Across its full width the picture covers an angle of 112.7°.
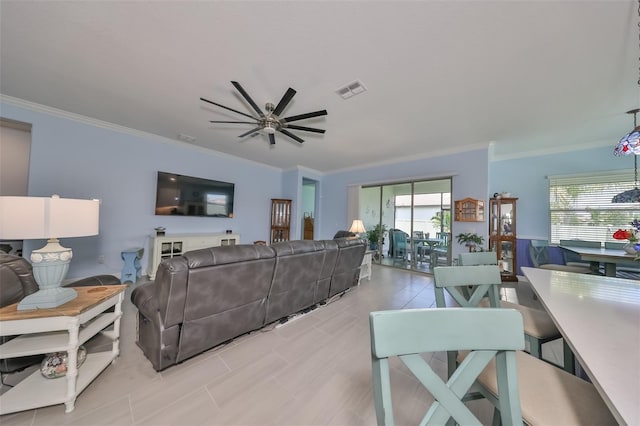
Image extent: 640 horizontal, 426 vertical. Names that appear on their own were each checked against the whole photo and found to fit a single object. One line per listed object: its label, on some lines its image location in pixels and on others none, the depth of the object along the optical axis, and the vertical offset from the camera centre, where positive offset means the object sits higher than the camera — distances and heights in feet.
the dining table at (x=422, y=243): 16.34 -1.66
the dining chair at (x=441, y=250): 15.34 -1.99
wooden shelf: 13.16 +0.86
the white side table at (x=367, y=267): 13.32 -2.95
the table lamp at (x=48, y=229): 3.88 -0.35
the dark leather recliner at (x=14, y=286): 4.42 -1.65
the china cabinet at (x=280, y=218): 19.69 -0.02
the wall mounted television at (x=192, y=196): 13.58 +1.31
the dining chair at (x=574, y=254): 11.89 -1.51
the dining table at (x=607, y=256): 8.80 -1.22
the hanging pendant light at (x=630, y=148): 6.23 +2.45
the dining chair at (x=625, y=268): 10.80 -2.09
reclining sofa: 4.85 -2.11
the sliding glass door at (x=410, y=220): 15.92 +0.11
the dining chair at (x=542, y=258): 10.64 -1.86
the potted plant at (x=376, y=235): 18.85 -1.30
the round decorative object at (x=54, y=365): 4.41 -3.23
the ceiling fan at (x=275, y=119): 6.94 +3.82
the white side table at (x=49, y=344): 3.82 -2.62
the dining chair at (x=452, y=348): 1.94 -1.19
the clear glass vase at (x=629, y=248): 8.61 -0.82
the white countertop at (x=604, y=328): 1.90 -1.39
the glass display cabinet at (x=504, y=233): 13.47 -0.54
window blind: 12.32 +1.24
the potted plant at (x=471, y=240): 13.05 -1.02
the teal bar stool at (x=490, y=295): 4.22 -1.50
